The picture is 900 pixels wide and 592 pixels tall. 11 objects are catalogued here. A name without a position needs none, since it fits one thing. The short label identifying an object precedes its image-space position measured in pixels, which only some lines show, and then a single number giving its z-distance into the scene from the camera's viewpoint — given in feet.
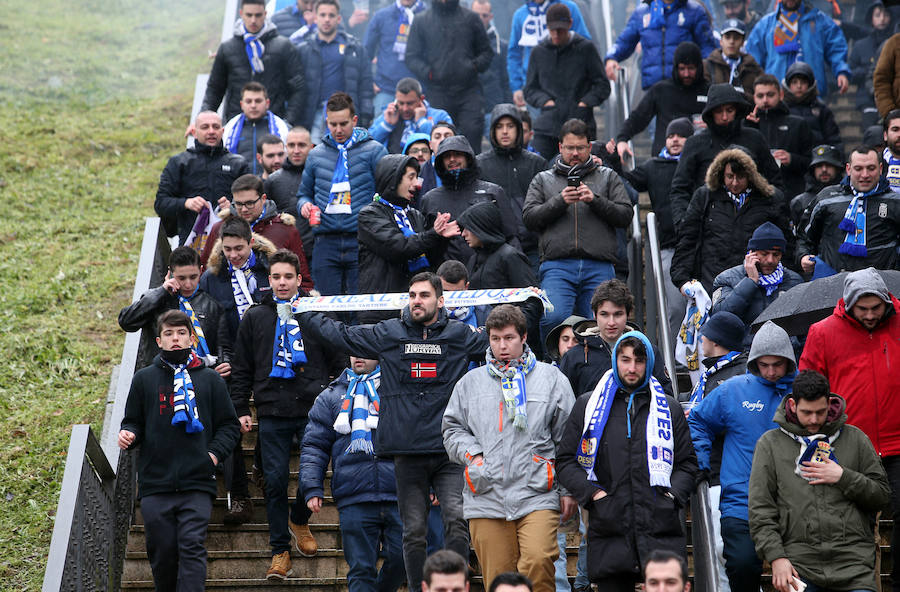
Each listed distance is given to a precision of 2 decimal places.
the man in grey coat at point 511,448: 49.70
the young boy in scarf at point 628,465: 48.11
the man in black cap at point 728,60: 93.86
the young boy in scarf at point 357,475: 54.60
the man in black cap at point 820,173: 78.38
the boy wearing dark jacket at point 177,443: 54.34
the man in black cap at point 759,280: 64.34
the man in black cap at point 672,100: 89.76
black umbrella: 58.34
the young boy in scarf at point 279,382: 58.80
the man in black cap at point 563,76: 90.89
